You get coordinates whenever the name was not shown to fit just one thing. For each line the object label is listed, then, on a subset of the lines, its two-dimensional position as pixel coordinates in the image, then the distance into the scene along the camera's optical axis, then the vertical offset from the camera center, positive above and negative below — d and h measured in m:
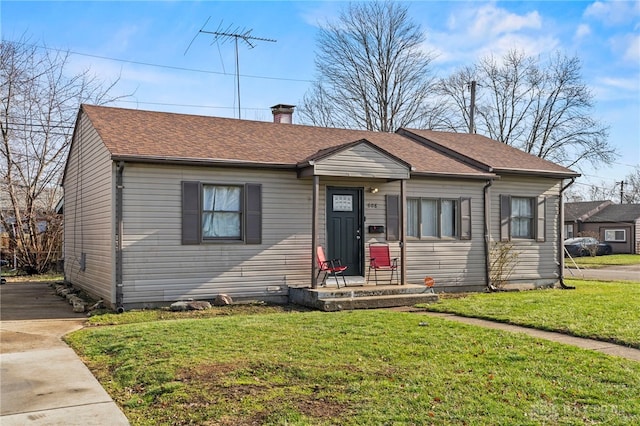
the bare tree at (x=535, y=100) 36.06 +8.09
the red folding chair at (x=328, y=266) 11.97 -0.82
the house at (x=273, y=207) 11.12 +0.45
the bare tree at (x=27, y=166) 20.53 +2.28
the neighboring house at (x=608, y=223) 42.53 +0.30
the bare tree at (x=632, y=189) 66.69 +4.26
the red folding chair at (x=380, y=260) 12.96 -0.73
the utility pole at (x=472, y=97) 28.50 +6.36
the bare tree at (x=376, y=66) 33.28 +9.27
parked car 38.34 -1.32
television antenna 16.98 +5.66
